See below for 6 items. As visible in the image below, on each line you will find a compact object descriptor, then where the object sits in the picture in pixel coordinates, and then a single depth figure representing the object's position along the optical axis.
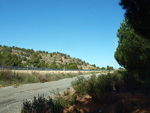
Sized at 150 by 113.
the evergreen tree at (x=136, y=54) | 9.32
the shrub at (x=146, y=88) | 7.50
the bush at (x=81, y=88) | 9.84
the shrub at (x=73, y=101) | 7.83
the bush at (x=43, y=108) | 6.16
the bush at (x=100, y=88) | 7.11
